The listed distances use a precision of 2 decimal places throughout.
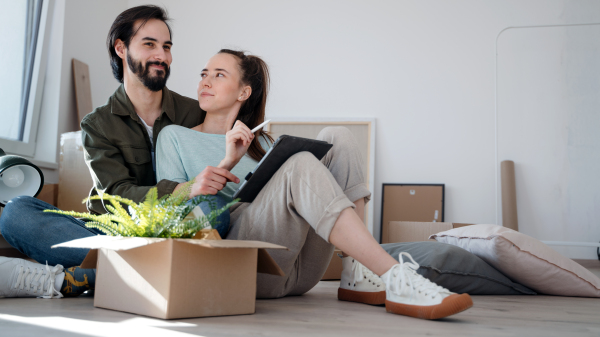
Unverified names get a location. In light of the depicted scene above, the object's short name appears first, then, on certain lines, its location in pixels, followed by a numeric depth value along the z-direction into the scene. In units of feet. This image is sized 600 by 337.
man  5.04
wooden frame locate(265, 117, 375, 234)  14.82
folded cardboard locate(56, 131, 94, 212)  10.66
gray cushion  6.36
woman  4.17
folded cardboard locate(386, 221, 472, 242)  12.66
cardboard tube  13.67
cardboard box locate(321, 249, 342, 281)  8.43
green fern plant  3.80
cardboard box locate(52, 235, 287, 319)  3.62
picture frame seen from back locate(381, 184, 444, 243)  14.42
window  11.57
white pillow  6.60
